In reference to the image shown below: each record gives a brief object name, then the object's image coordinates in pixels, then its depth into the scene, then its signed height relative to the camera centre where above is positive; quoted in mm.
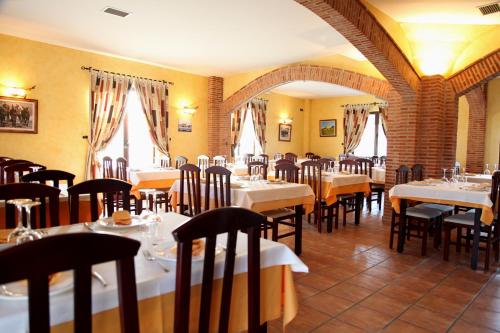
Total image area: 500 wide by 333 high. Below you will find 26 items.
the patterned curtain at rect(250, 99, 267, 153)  11375 +996
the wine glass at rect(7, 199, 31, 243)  1450 -370
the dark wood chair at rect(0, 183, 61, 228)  2072 -309
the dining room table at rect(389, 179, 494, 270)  3881 -523
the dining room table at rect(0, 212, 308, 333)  1101 -518
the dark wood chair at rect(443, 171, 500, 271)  3932 -831
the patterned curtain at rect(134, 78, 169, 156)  8234 +942
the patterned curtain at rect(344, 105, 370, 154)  11906 +928
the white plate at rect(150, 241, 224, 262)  1455 -457
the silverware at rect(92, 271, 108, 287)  1233 -469
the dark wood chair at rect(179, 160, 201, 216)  4129 -497
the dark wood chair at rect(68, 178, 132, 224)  2262 -303
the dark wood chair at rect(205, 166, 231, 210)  3795 -456
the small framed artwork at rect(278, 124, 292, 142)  12373 +608
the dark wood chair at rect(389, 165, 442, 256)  4261 -839
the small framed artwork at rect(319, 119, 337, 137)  12711 +848
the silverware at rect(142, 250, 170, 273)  1408 -471
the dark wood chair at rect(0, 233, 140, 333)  835 -302
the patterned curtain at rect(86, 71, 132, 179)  7430 +800
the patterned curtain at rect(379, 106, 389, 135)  11470 +1159
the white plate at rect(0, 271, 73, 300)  1084 -460
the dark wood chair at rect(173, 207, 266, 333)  1256 -435
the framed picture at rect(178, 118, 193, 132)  9087 +589
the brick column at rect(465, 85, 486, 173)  9289 +528
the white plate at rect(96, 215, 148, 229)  1965 -438
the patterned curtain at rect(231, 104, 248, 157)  10781 +737
